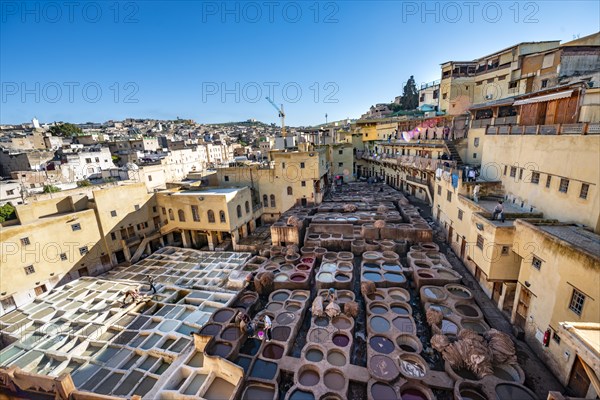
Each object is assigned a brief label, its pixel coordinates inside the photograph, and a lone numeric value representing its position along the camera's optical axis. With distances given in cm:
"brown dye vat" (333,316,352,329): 1504
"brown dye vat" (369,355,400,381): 1160
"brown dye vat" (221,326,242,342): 1469
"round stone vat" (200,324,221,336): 1539
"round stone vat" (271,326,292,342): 1461
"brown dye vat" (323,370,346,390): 1164
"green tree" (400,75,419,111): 6366
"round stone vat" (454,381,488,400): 1073
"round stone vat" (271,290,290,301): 1829
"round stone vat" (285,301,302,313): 1691
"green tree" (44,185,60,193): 2766
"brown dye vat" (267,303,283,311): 1728
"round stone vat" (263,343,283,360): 1358
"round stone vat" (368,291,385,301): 1692
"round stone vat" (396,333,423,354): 1331
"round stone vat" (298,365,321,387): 1195
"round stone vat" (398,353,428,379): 1164
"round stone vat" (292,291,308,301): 1791
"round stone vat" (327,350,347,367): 1284
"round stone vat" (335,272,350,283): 1877
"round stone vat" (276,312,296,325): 1573
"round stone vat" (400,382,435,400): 1104
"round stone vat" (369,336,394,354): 1324
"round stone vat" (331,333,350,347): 1390
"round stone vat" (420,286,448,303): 1590
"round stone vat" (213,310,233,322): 1662
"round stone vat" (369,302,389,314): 1593
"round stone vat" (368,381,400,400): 1092
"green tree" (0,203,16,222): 2318
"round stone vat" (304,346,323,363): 1327
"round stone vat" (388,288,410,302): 1691
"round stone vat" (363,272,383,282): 1862
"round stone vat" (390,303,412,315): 1567
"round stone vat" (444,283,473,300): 1617
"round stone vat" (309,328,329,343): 1409
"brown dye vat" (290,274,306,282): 1953
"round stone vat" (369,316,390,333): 1448
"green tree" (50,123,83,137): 7031
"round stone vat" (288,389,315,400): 1120
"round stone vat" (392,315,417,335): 1411
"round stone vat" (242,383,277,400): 1167
